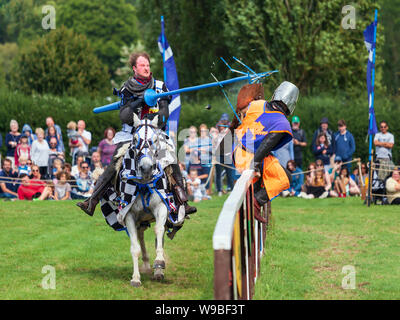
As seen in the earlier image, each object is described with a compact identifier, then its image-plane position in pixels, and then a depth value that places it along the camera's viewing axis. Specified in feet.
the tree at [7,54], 231.91
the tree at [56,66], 136.56
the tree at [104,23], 215.72
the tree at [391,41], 173.88
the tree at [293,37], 102.01
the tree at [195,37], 109.91
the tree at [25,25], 178.87
